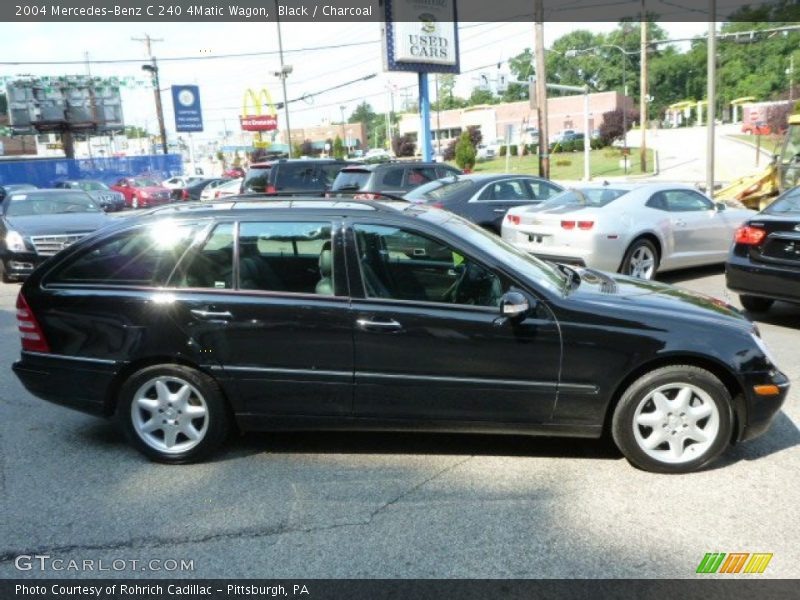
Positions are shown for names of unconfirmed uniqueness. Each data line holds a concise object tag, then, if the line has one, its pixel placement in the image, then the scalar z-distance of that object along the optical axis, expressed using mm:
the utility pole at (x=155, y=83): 46031
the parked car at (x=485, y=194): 11133
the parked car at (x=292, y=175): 15305
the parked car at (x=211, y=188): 29691
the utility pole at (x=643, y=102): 35753
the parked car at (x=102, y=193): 27412
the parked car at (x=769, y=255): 6777
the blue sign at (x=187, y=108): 51844
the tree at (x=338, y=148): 67875
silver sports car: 8914
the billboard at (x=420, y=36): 23344
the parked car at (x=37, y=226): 11312
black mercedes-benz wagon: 3918
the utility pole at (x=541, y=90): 20250
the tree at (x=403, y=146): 73500
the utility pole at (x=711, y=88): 15273
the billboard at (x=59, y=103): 51281
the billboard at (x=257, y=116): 57422
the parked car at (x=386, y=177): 13180
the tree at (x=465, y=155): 42906
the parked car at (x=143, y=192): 32750
